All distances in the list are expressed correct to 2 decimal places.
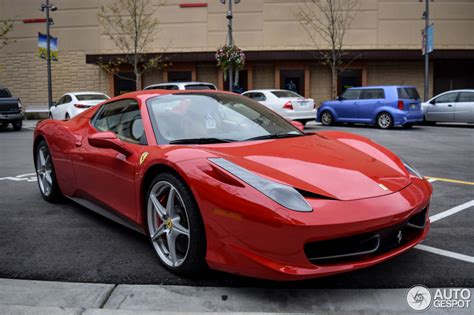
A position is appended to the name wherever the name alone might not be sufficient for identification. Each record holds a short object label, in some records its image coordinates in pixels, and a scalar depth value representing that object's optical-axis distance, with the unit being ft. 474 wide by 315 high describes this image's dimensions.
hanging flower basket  71.87
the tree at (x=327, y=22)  88.28
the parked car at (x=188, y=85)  49.61
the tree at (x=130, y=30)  88.74
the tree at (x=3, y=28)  94.30
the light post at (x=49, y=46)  74.77
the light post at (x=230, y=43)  69.72
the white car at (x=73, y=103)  56.29
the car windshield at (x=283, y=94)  55.40
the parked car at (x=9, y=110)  57.41
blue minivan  52.95
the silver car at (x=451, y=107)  54.54
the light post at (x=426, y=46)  72.17
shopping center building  88.79
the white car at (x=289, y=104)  53.67
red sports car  8.61
